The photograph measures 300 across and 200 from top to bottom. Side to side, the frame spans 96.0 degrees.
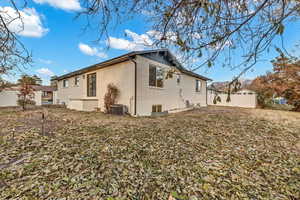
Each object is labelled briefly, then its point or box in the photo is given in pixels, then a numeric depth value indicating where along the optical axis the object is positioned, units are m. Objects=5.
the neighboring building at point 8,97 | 11.98
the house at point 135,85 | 7.23
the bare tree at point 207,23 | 1.95
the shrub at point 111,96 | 7.93
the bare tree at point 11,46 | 2.16
